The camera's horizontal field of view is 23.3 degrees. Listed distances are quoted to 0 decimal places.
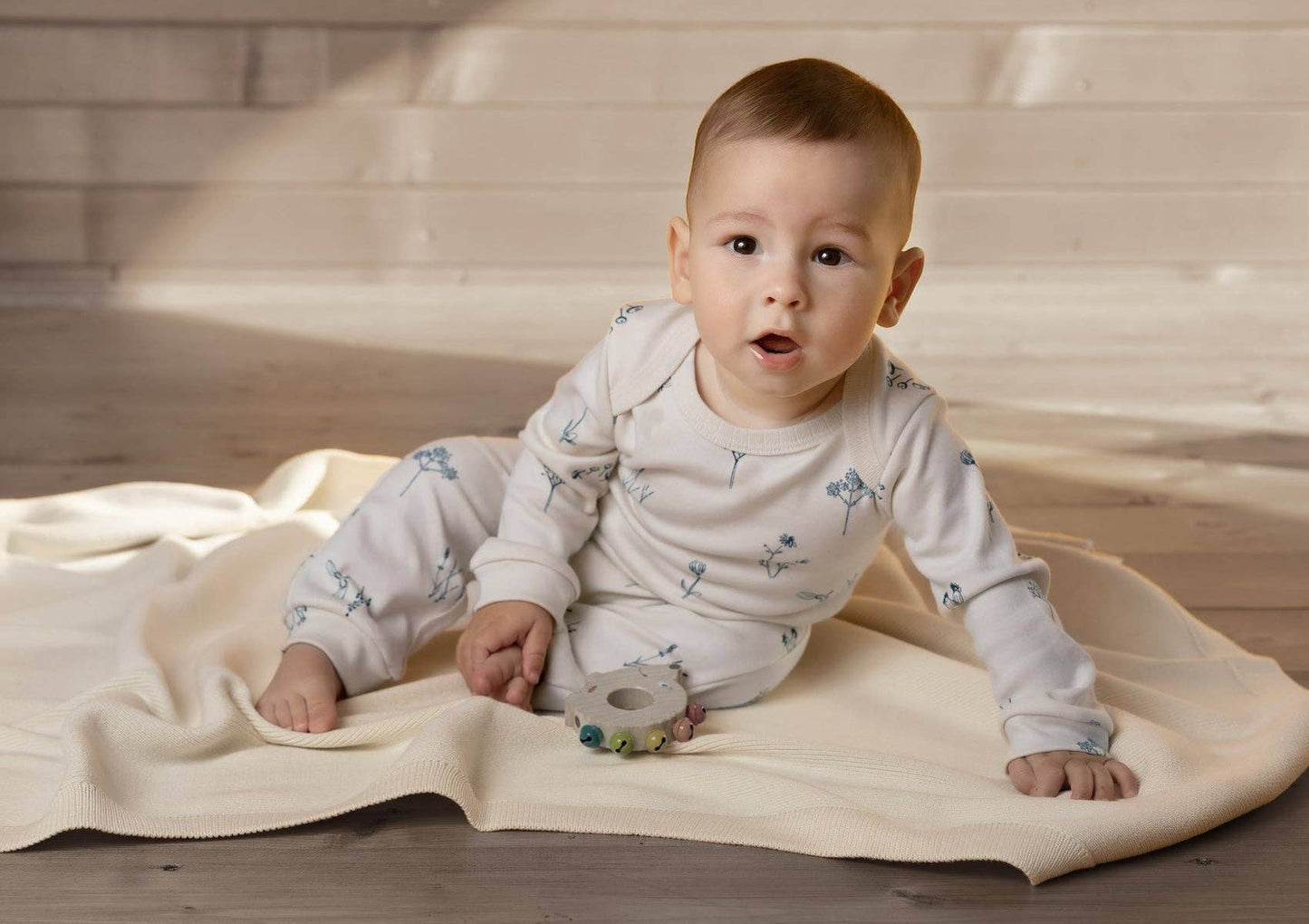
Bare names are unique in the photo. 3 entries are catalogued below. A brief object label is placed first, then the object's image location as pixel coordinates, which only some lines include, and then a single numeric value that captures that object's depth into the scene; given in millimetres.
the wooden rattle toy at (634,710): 1654
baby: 1600
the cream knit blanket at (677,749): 1588
